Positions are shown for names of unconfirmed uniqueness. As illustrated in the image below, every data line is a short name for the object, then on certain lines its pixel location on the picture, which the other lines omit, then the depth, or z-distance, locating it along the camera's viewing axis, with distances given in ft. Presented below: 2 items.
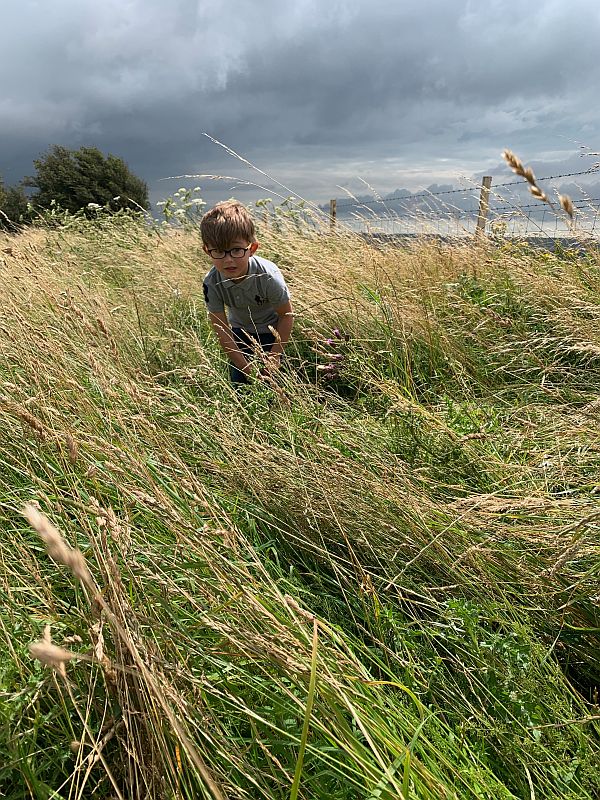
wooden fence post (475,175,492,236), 13.34
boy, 9.39
